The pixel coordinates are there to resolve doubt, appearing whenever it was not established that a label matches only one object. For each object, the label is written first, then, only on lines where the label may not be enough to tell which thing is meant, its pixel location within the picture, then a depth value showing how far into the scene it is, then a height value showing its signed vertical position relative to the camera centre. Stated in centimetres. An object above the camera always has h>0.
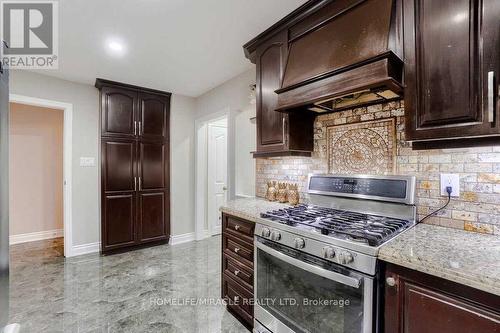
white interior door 443 -11
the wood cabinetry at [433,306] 85 -55
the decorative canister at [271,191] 245 -26
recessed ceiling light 236 +120
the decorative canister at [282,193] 236 -27
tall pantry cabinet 351 -2
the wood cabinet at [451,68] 105 +47
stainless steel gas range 117 -49
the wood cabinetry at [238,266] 189 -85
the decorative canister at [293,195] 225 -28
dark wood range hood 133 +70
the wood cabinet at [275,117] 203 +43
